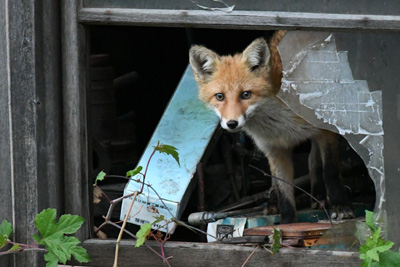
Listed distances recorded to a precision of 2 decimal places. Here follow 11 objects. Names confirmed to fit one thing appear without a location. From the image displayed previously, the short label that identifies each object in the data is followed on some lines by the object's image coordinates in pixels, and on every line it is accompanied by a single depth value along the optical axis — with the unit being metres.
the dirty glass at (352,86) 7.21
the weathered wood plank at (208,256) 7.20
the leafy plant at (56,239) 6.97
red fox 9.87
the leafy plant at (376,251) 6.54
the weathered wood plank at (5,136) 7.39
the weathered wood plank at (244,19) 6.98
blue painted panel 9.45
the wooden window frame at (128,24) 7.06
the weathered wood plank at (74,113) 7.42
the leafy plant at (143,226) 7.05
